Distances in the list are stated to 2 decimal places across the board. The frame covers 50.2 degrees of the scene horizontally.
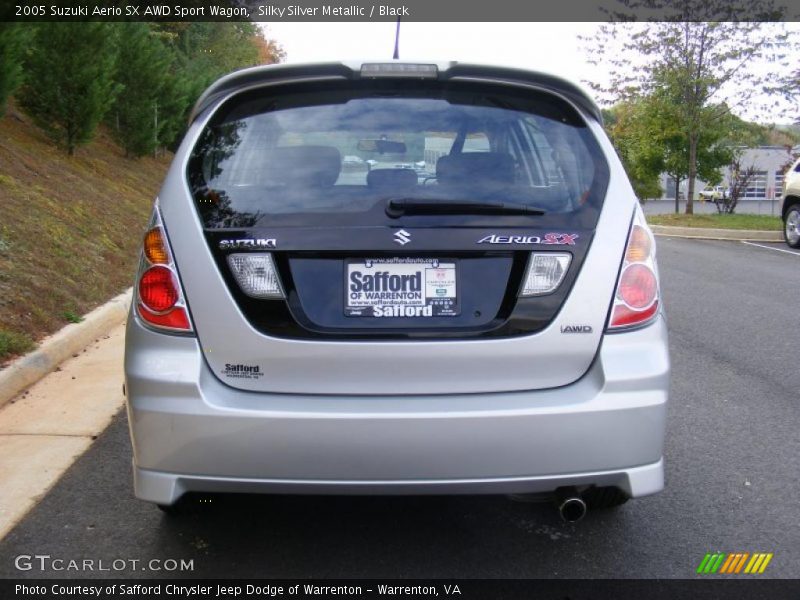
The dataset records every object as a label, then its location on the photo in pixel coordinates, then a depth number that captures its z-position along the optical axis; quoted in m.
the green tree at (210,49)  28.84
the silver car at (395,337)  2.70
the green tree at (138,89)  17.23
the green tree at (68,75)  13.06
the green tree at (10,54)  9.27
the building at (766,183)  63.62
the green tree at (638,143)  24.41
